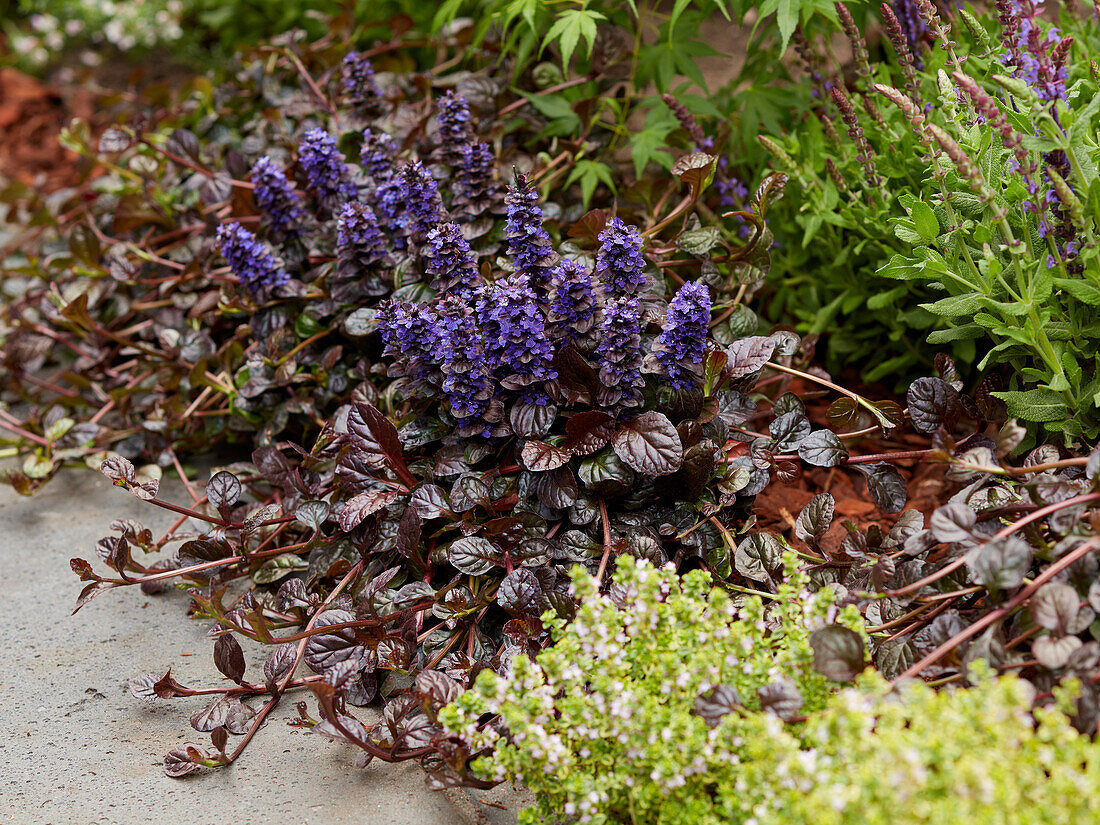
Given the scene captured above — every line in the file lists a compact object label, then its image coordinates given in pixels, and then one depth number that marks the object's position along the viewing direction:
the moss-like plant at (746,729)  1.66
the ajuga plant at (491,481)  1.90
